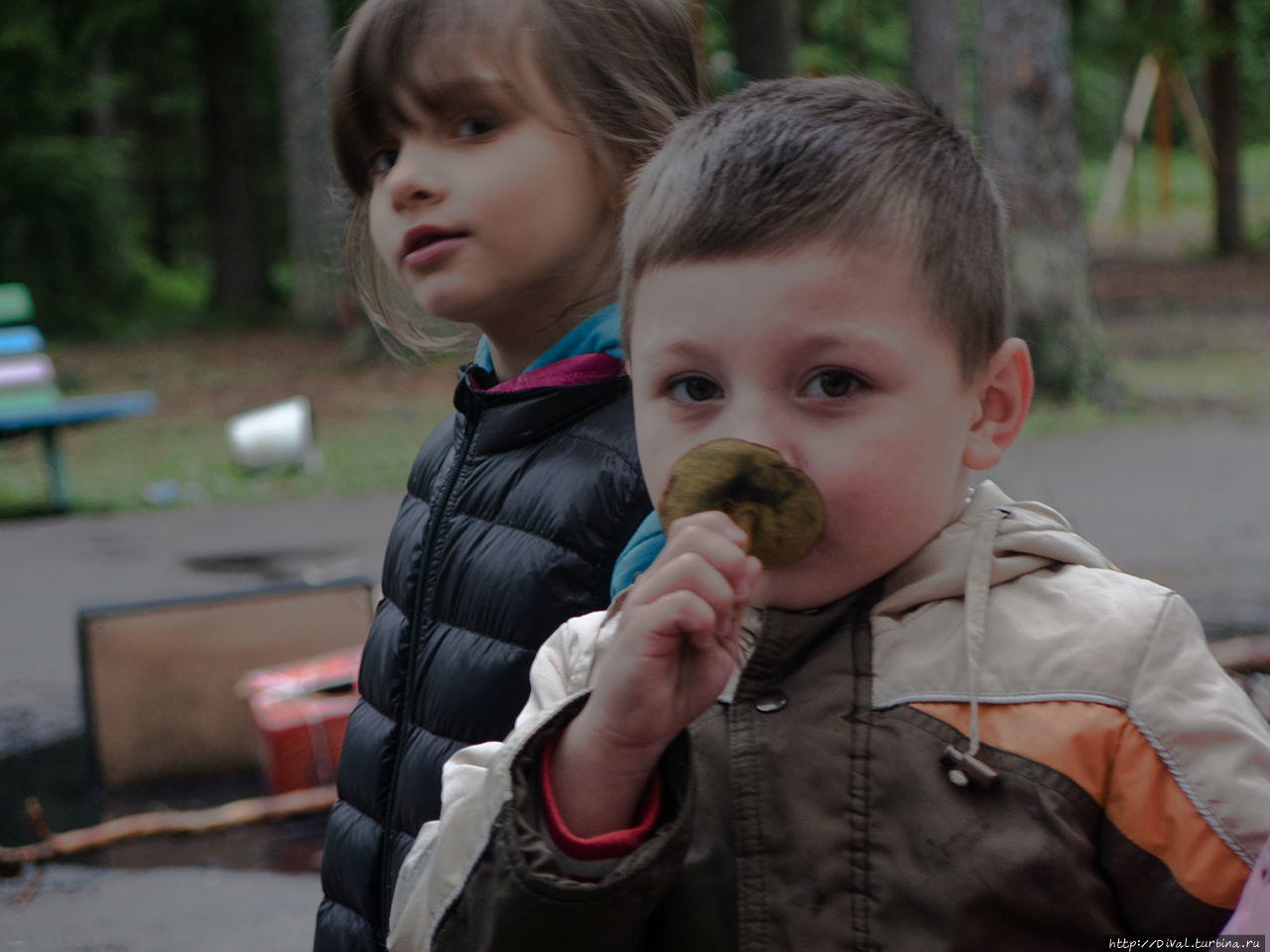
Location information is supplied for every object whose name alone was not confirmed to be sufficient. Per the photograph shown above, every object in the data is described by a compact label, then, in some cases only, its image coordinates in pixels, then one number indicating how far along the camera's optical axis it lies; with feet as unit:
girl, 5.99
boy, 4.11
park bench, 30.94
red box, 13.71
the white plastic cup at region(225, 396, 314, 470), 33.53
